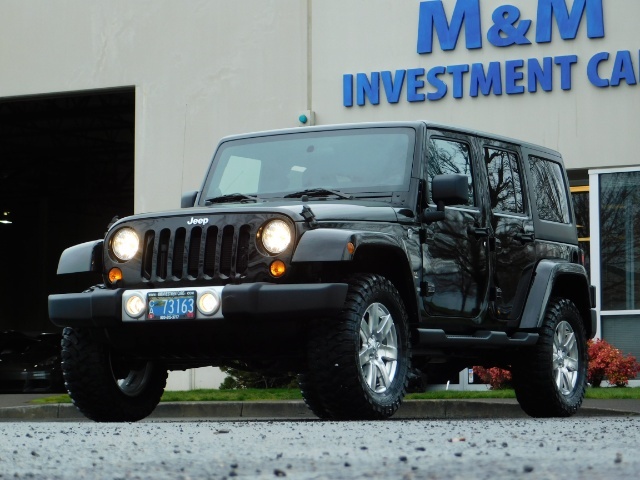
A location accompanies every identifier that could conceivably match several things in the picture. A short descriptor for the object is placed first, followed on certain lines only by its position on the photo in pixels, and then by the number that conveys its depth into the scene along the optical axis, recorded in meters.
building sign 18.55
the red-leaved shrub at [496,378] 17.31
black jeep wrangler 8.22
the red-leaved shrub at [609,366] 17.28
